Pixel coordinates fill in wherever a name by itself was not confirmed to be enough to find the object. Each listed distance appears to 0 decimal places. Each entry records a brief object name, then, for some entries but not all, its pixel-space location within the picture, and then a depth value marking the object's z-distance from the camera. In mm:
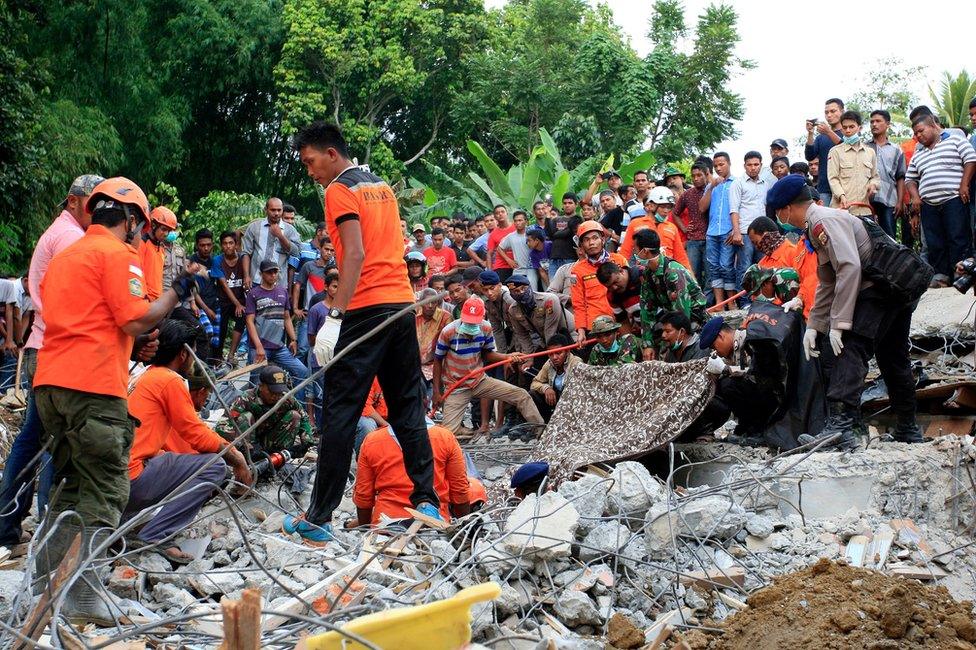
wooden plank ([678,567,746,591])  4992
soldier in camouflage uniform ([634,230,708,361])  8367
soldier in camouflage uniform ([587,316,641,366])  8625
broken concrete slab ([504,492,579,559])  4977
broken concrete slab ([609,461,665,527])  5660
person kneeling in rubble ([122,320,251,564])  5625
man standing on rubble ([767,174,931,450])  6555
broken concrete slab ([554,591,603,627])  4688
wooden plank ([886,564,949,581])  5234
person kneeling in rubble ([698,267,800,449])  7391
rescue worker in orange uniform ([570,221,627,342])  9469
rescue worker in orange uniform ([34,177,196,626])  4523
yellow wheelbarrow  3002
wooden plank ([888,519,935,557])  5551
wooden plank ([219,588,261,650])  2801
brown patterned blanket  7164
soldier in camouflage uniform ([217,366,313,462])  7297
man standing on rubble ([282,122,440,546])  5250
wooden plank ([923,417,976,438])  7637
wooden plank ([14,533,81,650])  3506
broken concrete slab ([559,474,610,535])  5480
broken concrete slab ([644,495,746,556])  5359
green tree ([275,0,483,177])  23766
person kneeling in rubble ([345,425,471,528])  5977
